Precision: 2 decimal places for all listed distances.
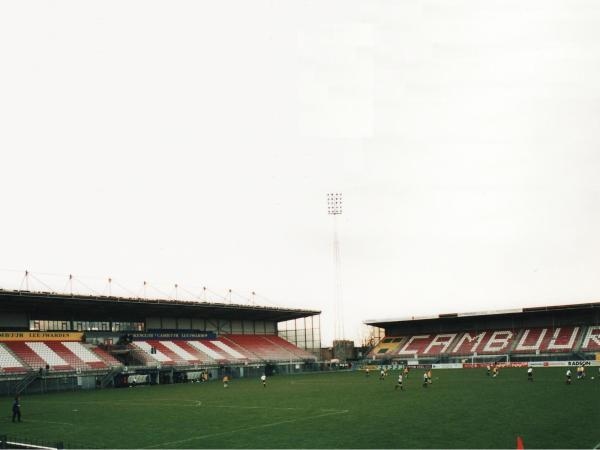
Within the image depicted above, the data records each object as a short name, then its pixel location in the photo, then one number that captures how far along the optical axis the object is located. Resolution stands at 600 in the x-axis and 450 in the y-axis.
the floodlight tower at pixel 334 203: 89.38
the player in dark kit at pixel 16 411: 34.00
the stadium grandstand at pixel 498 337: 81.12
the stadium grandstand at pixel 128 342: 62.25
